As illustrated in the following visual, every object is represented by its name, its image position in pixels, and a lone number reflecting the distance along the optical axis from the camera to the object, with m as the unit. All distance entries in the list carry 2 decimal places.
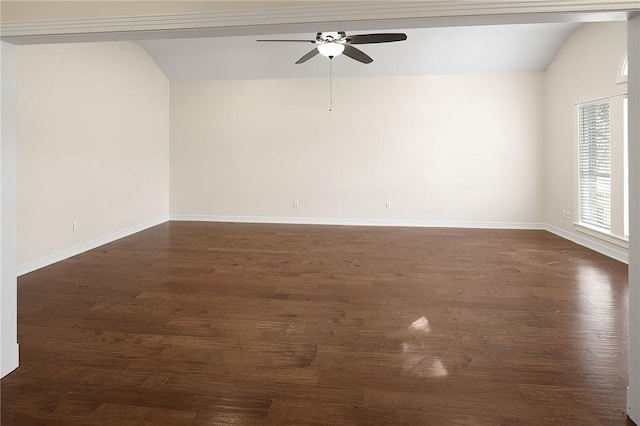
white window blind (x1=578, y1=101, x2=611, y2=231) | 5.26
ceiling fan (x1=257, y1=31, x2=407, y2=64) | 4.56
